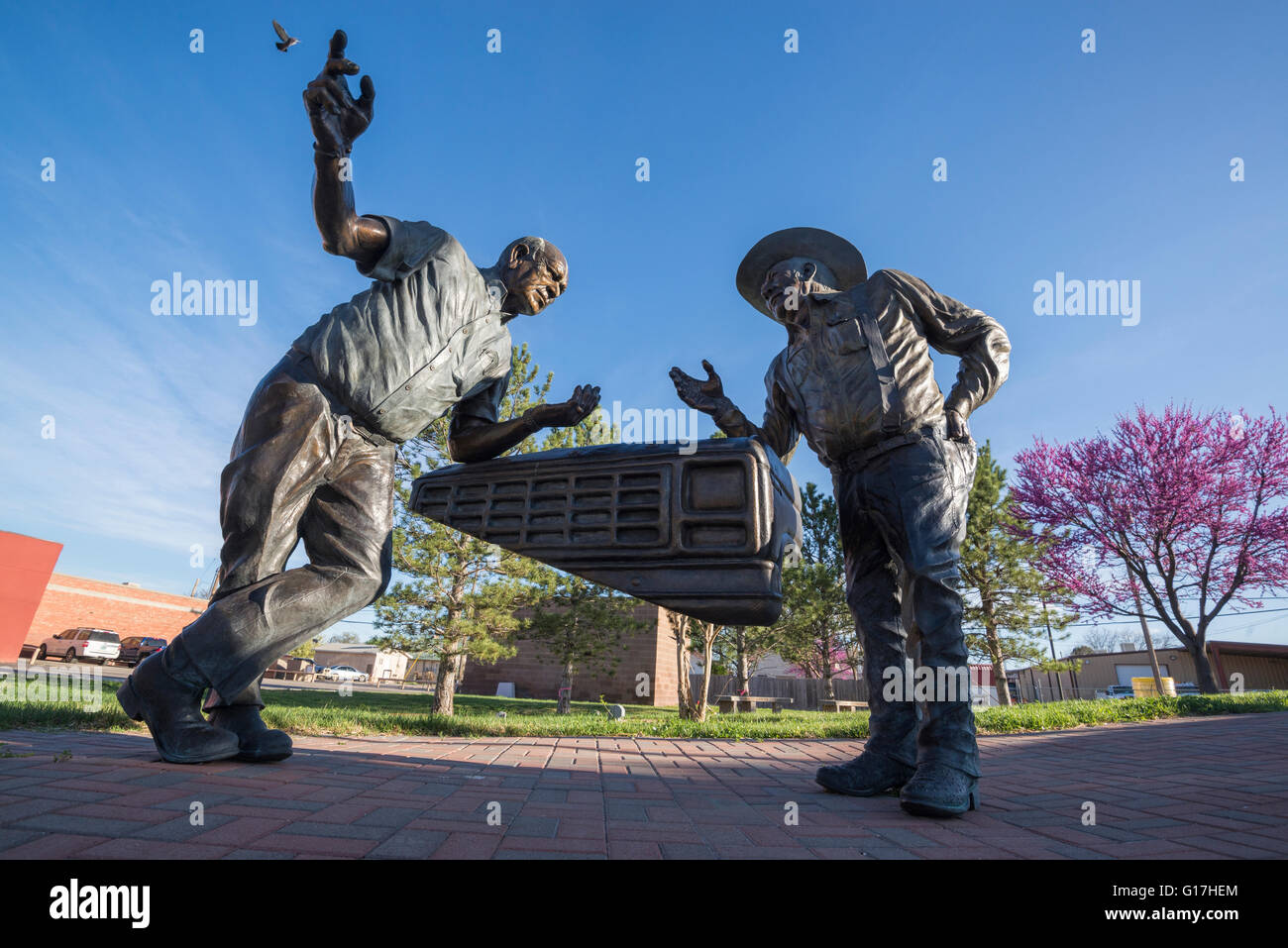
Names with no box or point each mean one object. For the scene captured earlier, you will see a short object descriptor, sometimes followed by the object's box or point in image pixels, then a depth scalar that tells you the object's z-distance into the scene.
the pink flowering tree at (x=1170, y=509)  13.25
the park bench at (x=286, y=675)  27.63
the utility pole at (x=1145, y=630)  14.04
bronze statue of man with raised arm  2.02
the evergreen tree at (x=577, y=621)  11.29
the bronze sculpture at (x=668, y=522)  1.83
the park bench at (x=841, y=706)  13.92
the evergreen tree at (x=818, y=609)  13.39
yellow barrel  16.88
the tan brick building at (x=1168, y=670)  22.89
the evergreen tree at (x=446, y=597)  9.70
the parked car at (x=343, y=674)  35.43
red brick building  22.10
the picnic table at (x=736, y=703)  13.41
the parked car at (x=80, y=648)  20.34
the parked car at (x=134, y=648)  21.77
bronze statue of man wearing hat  2.21
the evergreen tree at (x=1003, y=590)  14.41
